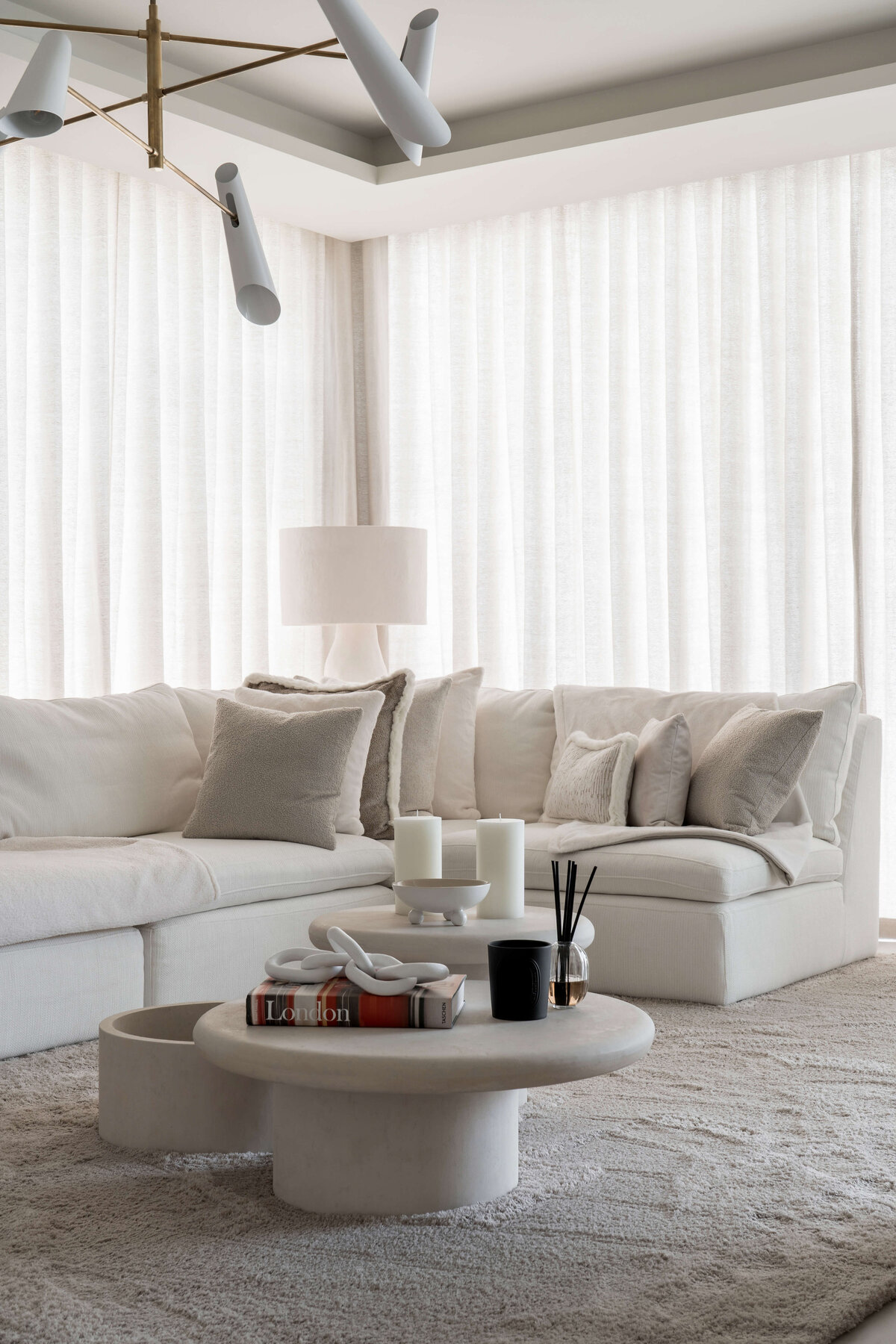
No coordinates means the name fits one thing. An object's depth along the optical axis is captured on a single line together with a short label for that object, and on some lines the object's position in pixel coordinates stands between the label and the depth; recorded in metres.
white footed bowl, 2.61
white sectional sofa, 3.15
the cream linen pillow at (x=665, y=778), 4.04
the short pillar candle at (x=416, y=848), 2.90
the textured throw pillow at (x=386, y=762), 4.30
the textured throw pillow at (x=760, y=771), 3.93
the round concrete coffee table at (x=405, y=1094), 1.92
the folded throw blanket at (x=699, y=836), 3.80
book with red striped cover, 2.09
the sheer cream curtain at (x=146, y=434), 4.72
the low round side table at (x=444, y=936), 2.60
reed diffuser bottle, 2.26
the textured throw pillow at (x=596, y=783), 4.09
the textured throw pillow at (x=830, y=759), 4.17
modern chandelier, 1.77
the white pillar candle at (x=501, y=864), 2.81
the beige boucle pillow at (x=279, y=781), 3.92
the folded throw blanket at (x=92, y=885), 3.05
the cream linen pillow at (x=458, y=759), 4.63
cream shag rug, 1.72
